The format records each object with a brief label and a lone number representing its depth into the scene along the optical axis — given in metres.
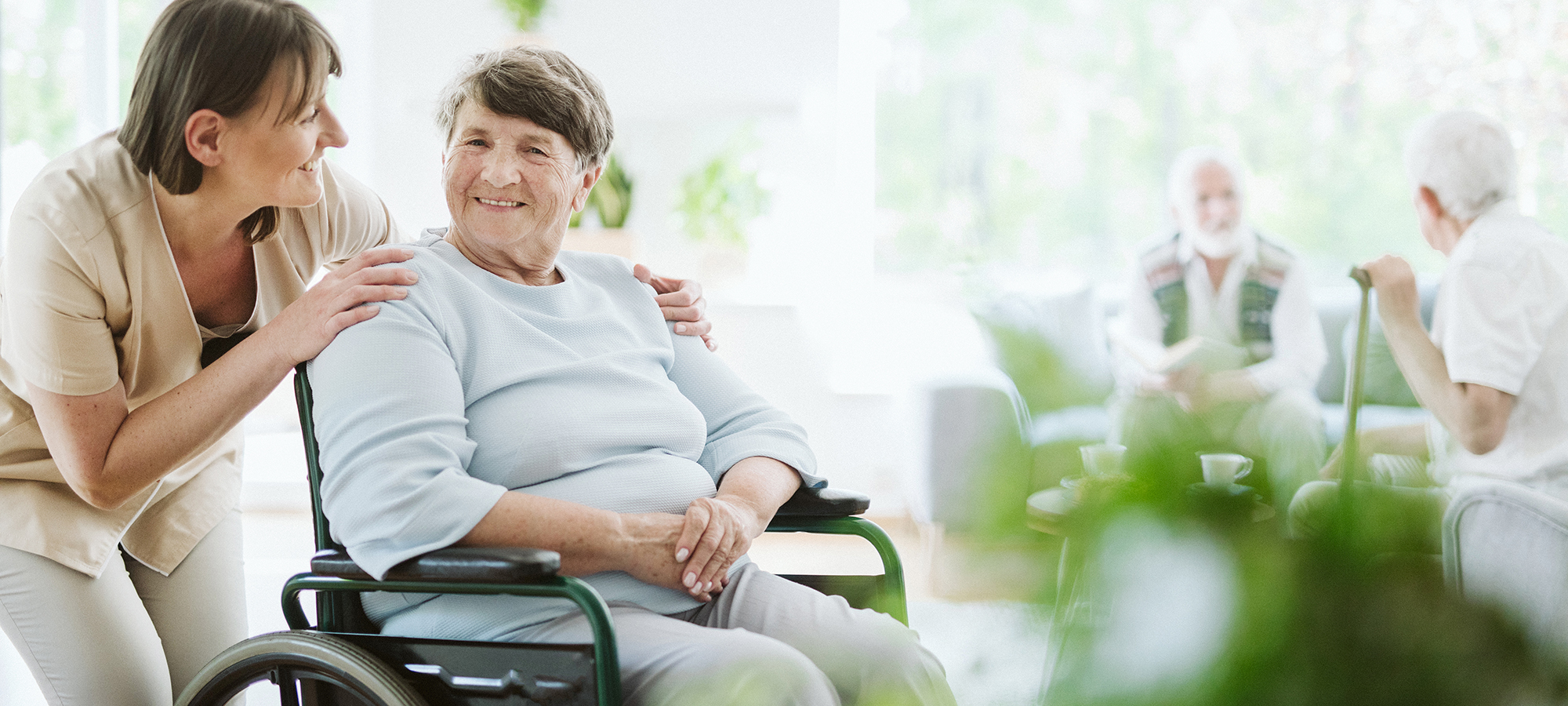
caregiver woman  1.25
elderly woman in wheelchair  1.18
